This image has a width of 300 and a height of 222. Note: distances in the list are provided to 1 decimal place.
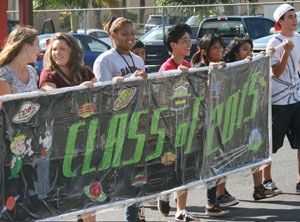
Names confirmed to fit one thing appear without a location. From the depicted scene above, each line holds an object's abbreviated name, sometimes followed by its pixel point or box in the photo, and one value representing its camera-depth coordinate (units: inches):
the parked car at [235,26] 781.9
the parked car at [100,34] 1133.0
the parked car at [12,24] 540.1
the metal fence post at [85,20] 931.0
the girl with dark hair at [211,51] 261.1
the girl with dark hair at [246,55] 266.8
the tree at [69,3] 1315.2
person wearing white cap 273.6
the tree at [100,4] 1364.4
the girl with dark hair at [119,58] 228.1
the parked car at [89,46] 699.0
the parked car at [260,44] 607.2
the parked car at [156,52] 807.9
